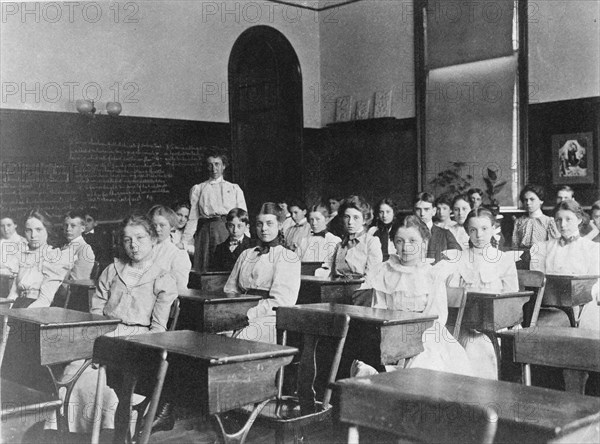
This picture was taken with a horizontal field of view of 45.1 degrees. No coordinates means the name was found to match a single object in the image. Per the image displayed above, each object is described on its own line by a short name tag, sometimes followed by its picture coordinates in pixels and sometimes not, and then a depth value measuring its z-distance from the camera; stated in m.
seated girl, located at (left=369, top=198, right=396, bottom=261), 6.53
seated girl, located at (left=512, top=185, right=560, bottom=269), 6.81
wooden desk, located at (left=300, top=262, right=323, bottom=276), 5.87
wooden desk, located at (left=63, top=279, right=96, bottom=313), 4.27
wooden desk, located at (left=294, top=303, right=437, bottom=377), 2.85
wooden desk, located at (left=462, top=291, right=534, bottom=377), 3.62
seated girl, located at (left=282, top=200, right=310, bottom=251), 8.00
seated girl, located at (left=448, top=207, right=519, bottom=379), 4.27
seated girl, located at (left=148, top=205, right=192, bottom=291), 4.38
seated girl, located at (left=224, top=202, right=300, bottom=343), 4.07
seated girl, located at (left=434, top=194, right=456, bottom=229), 7.11
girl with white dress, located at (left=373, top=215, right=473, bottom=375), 3.38
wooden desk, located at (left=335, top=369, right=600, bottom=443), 1.45
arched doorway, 9.74
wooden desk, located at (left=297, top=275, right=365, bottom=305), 4.34
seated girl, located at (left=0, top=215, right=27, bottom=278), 5.41
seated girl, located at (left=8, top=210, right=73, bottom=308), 4.41
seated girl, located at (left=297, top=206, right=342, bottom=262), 7.02
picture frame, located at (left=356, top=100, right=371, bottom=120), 9.96
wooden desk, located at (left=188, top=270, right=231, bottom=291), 4.88
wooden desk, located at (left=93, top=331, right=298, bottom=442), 2.12
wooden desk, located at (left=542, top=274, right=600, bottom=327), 4.36
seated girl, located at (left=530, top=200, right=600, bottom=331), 5.22
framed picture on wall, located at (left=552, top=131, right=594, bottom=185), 7.73
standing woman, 6.89
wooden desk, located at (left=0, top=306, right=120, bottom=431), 2.82
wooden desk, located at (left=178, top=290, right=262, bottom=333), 3.69
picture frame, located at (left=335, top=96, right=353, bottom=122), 10.18
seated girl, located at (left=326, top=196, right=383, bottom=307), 5.38
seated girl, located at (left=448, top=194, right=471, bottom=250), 6.79
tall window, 8.38
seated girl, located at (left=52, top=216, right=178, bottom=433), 3.38
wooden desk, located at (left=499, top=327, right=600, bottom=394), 2.12
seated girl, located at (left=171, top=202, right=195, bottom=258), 6.95
